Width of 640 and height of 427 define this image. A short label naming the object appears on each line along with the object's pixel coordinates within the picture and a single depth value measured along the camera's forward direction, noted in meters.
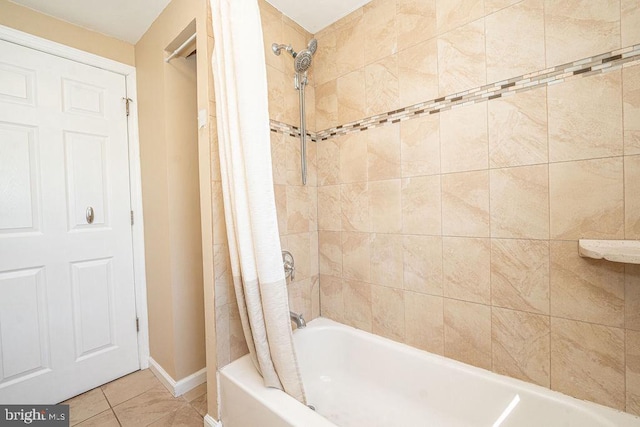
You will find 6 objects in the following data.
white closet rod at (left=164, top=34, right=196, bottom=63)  1.36
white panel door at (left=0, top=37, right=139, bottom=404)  1.36
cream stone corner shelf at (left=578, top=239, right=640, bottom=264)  0.77
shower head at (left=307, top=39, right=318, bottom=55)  1.43
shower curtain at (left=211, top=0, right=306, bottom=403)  1.04
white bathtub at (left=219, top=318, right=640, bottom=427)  0.94
